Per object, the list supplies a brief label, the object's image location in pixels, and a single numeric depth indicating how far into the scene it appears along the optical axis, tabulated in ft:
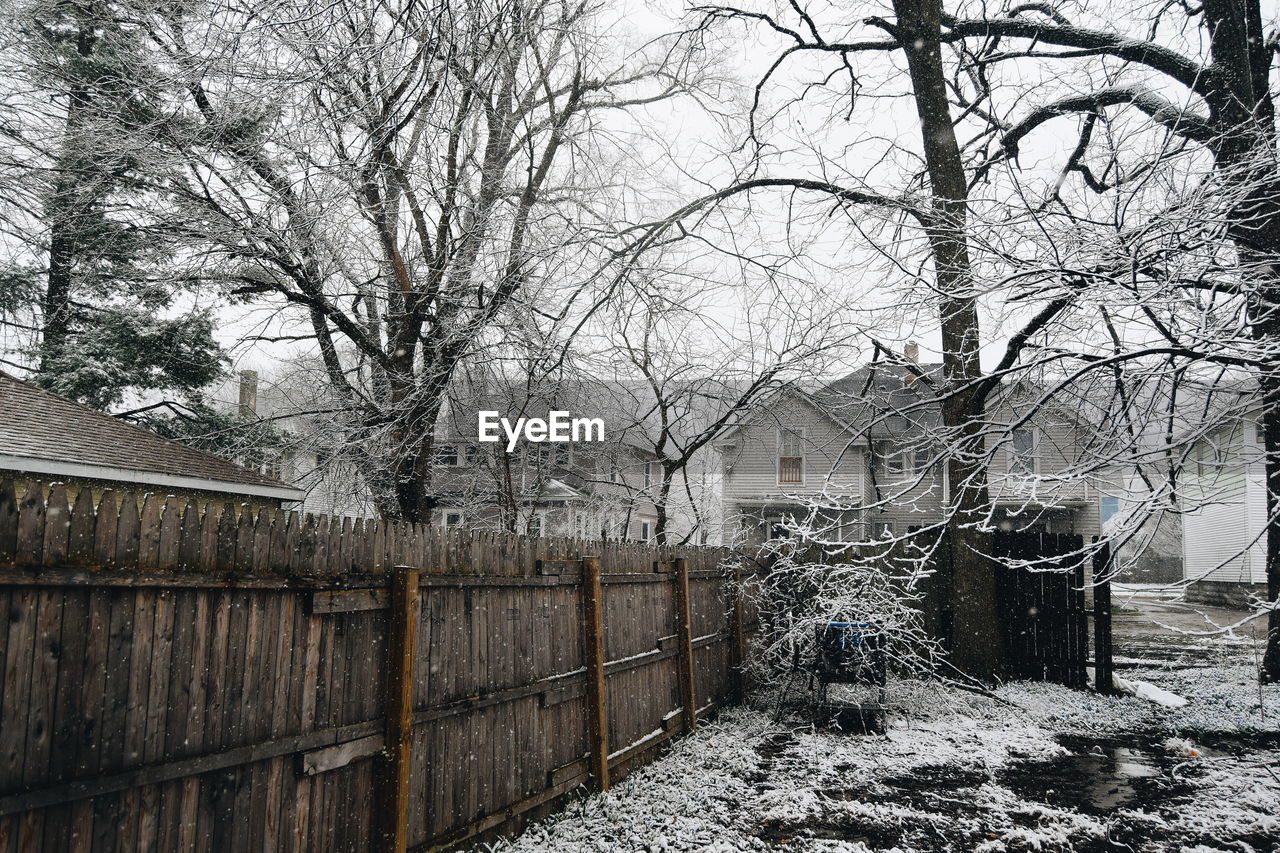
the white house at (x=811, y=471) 73.20
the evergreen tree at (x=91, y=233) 28.25
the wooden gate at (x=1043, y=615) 29.84
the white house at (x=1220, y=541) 64.85
